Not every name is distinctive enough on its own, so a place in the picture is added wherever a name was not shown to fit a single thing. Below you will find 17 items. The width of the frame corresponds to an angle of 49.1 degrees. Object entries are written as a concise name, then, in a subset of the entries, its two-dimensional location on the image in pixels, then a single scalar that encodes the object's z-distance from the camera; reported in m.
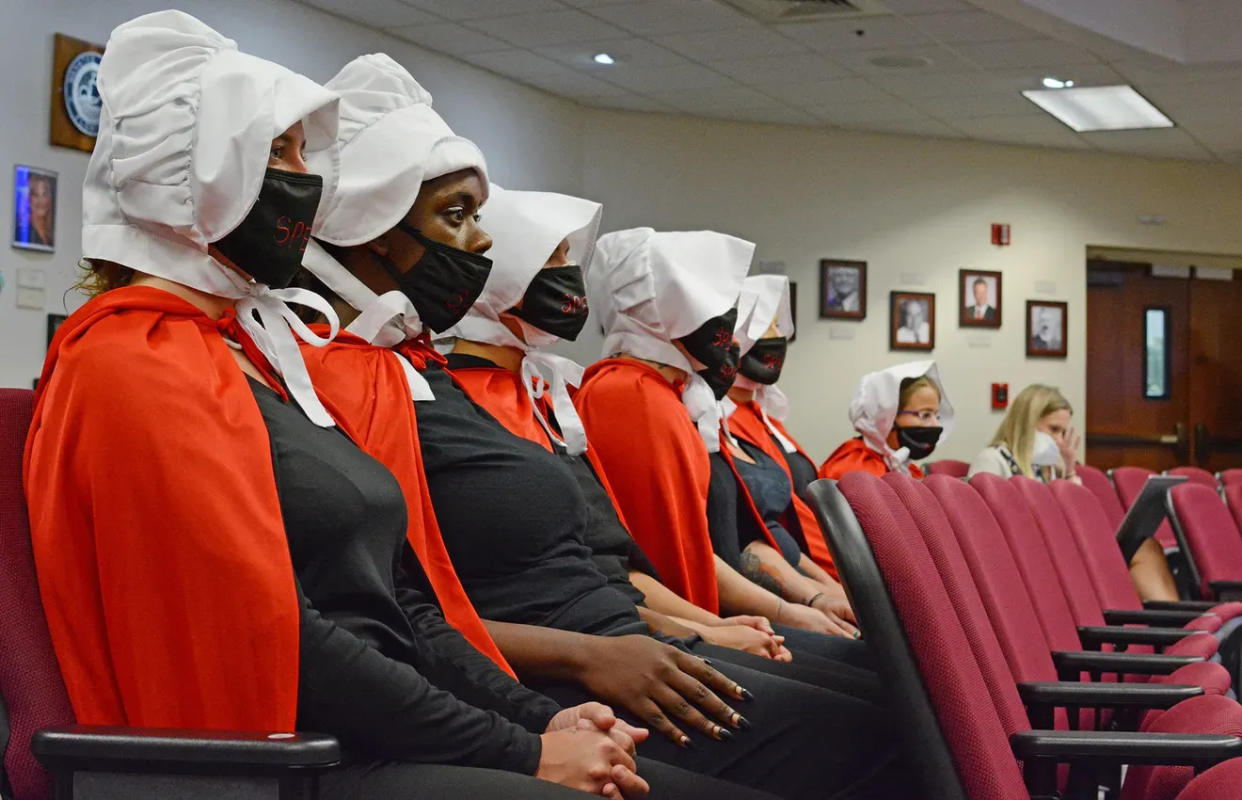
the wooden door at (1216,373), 11.21
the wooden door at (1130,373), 11.09
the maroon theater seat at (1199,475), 7.56
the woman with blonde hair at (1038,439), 6.55
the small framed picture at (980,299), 10.18
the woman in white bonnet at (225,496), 1.47
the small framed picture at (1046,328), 10.36
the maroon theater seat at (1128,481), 7.12
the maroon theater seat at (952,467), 7.91
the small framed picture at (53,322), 5.32
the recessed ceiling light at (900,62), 7.89
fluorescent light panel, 8.60
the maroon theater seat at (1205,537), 4.41
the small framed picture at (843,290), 9.87
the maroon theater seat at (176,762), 1.29
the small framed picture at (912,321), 10.03
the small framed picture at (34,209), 5.21
